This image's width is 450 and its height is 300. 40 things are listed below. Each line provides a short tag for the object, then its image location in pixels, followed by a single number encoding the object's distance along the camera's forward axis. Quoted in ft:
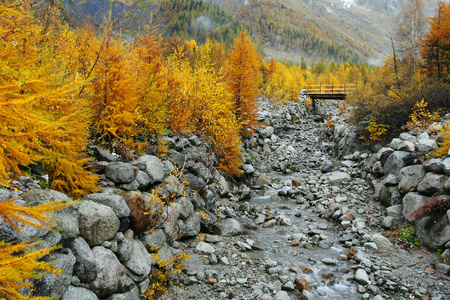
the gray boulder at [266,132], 69.62
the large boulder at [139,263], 17.49
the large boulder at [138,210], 19.72
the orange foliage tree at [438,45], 55.62
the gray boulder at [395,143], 37.55
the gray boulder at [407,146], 34.65
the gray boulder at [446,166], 26.25
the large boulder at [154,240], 20.58
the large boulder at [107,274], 14.61
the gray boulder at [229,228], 28.19
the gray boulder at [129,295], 15.39
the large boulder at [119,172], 20.65
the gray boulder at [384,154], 37.58
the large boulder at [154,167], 24.07
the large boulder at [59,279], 11.78
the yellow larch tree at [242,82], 60.03
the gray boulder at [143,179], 22.39
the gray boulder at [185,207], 25.48
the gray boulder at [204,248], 23.86
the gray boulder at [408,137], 36.86
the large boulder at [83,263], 14.17
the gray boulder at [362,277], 20.85
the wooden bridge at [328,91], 93.54
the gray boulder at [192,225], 25.54
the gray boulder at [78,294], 12.91
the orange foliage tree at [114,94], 22.77
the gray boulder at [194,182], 30.35
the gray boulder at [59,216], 12.82
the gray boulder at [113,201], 17.69
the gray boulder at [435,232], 23.15
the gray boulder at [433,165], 27.51
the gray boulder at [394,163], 34.17
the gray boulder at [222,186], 37.88
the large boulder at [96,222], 15.40
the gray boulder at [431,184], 26.48
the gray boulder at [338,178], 43.80
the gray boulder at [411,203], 27.14
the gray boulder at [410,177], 29.78
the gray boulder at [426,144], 32.31
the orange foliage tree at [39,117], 8.34
